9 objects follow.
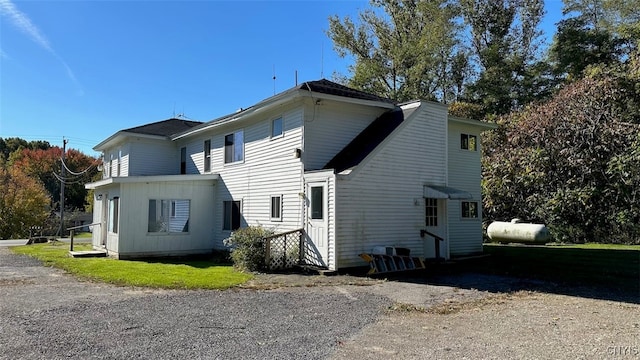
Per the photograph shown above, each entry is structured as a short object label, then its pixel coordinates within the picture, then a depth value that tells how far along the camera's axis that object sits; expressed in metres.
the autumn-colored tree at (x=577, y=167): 18.16
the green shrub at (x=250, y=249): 11.83
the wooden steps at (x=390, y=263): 11.36
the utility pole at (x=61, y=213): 29.98
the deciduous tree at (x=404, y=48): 30.00
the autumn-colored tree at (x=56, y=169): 47.00
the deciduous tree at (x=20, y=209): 31.09
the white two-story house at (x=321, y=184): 11.92
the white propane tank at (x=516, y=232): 19.33
